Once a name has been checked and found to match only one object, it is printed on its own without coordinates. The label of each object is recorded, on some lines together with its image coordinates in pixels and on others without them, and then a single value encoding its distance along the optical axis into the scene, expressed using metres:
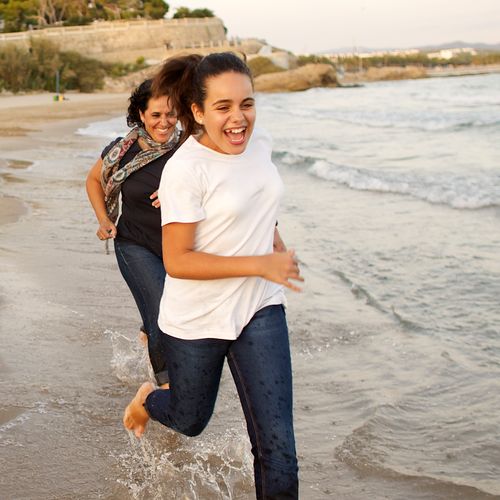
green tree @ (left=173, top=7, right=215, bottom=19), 90.00
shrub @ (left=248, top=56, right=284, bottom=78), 79.68
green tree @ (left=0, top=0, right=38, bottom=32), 82.31
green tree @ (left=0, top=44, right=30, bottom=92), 53.50
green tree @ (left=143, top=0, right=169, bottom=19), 90.69
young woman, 2.93
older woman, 4.25
